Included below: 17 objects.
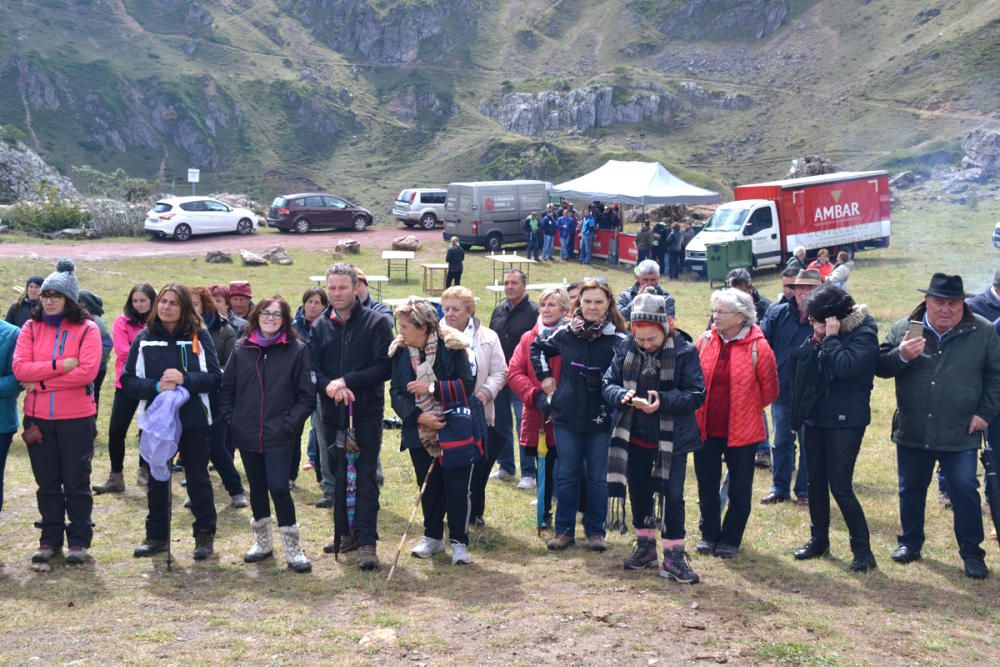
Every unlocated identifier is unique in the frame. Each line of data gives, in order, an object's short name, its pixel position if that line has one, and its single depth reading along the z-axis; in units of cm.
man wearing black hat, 652
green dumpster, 2648
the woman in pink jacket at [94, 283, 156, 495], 809
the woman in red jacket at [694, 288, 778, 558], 662
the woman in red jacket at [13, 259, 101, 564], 659
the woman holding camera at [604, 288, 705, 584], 618
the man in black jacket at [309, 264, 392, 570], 665
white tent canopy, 3145
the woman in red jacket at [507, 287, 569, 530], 730
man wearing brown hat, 852
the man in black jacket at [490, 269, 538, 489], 873
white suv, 3253
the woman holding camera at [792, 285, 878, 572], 653
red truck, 2798
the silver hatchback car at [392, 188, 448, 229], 3831
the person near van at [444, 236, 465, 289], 2383
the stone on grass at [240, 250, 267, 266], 2745
